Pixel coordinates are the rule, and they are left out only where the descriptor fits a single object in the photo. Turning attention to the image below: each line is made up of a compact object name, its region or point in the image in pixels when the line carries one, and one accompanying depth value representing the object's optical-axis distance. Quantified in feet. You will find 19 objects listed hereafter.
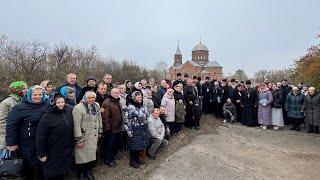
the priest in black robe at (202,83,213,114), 25.26
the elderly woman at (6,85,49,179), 9.61
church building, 150.68
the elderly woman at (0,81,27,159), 10.16
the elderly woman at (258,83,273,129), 22.57
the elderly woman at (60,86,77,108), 11.82
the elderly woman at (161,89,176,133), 17.58
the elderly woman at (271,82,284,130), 22.63
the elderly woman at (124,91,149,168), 13.21
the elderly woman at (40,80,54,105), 13.06
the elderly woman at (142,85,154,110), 16.20
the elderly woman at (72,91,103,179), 10.55
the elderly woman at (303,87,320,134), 21.10
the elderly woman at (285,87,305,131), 22.06
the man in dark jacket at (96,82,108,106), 13.36
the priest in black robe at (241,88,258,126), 23.37
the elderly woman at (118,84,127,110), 14.58
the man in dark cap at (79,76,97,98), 13.83
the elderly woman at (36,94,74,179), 9.42
